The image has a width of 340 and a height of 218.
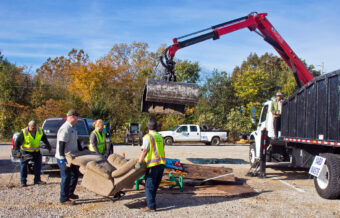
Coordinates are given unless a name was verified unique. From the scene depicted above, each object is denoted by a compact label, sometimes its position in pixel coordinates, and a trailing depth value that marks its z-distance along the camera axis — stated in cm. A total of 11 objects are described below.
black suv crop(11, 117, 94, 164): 902
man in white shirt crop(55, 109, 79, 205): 625
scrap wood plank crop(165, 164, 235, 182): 847
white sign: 736
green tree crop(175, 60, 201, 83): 3634
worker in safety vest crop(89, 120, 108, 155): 731
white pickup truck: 2523
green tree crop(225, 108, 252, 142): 3186
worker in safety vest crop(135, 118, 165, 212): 593
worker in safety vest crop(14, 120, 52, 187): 812
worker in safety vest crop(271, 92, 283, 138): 1067
